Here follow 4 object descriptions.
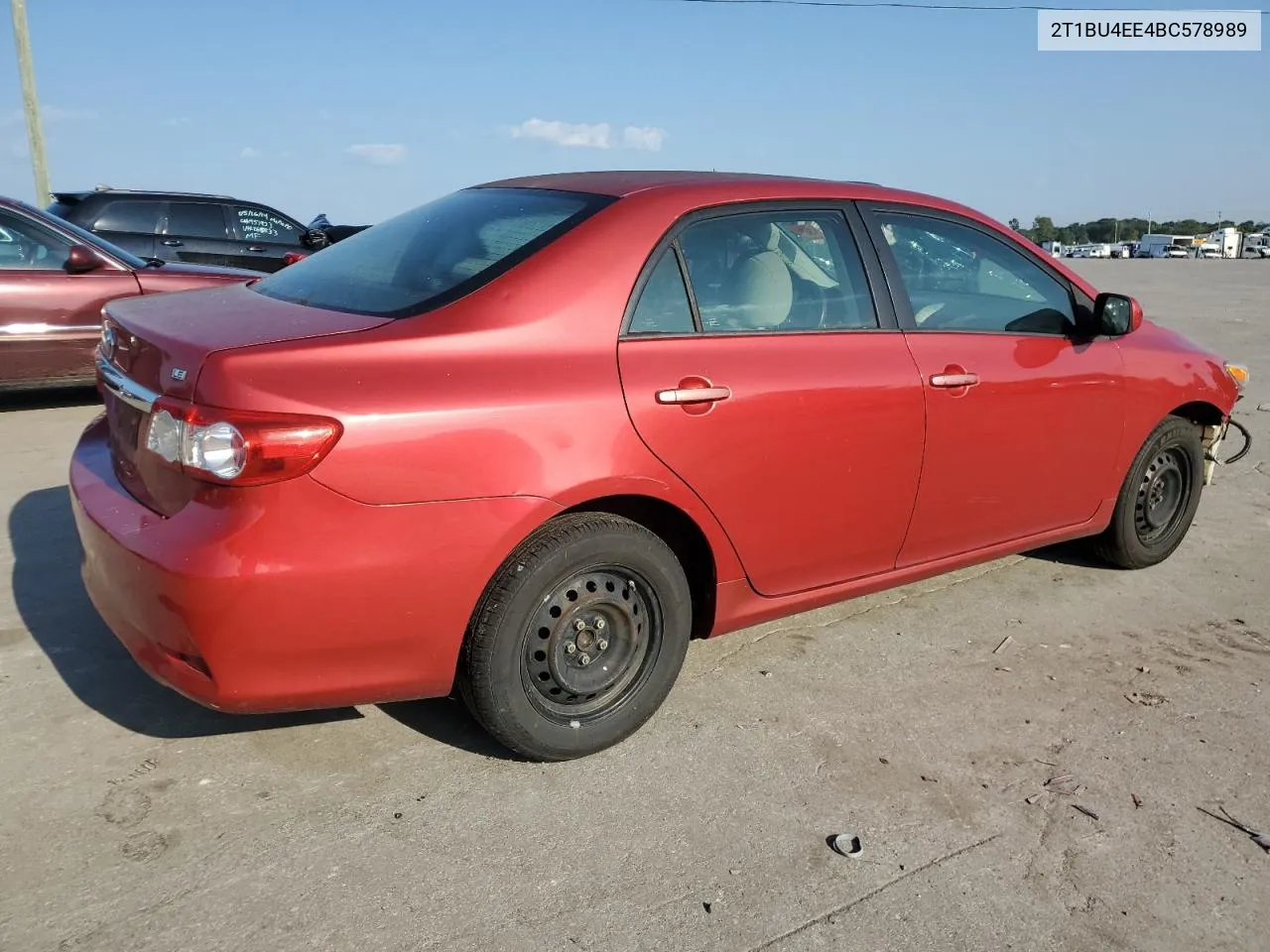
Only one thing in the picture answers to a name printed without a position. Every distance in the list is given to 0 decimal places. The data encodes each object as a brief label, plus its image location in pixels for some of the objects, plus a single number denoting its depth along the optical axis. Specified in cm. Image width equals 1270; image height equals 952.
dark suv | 1149
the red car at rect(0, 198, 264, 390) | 721
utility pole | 1481
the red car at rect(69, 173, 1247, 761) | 249
